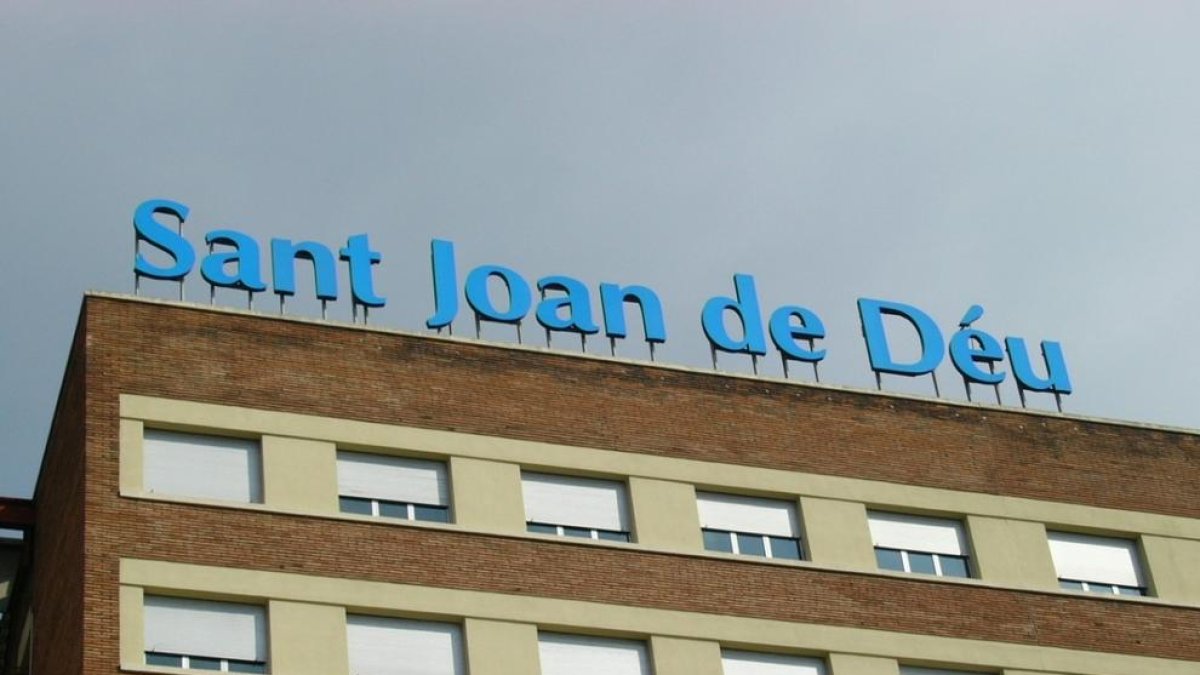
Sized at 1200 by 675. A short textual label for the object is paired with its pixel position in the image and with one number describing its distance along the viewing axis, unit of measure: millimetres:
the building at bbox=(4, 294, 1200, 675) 43688
